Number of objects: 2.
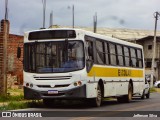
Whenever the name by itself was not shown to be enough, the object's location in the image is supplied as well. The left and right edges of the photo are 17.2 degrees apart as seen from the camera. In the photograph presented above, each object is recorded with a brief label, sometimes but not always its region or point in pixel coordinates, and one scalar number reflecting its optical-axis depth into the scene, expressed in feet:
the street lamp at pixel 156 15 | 190.68
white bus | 64.59
